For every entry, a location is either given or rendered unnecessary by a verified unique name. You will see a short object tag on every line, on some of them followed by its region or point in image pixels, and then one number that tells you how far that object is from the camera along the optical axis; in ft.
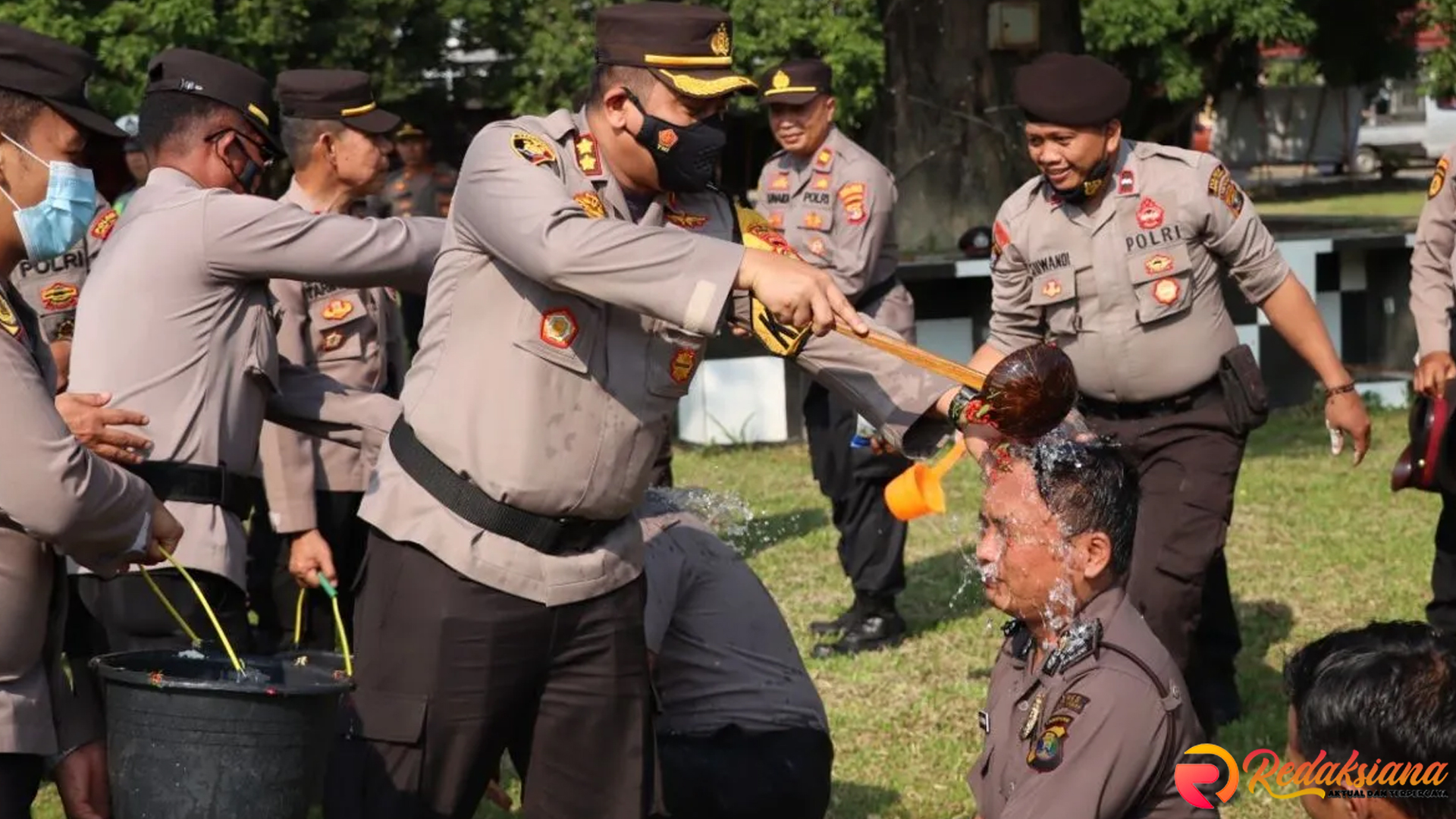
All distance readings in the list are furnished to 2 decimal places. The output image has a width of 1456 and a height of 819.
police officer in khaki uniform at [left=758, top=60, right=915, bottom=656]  27.81
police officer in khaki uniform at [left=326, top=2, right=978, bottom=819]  13.51
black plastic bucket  12.30
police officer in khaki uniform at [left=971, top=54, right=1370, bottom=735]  20.84
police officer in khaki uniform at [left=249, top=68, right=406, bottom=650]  21.48
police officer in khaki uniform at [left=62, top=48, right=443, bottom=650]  15.84
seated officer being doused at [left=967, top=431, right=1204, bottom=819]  11.93
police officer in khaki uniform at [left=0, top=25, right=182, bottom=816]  12.14
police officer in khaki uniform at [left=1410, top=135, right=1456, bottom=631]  22.62
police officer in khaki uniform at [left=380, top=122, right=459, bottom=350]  44.88
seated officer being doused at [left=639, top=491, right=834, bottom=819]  17.02
